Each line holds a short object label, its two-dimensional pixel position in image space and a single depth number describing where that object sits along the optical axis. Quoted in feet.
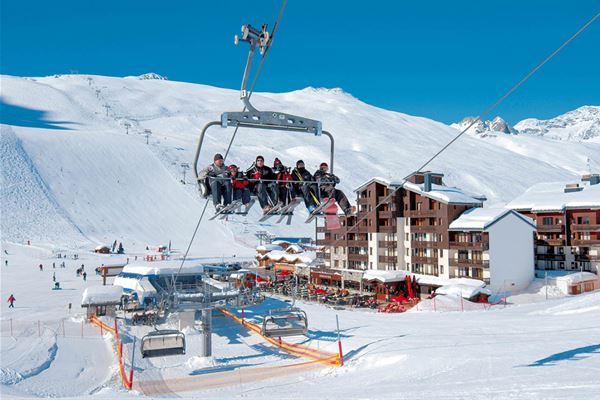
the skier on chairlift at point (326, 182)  38.68
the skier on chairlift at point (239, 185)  36.55
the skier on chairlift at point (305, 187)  38.75
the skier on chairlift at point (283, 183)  38.40
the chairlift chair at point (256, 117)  29.86
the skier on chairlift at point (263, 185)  37.84
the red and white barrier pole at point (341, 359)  55.95
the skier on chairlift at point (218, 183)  35.76
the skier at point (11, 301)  104.15
